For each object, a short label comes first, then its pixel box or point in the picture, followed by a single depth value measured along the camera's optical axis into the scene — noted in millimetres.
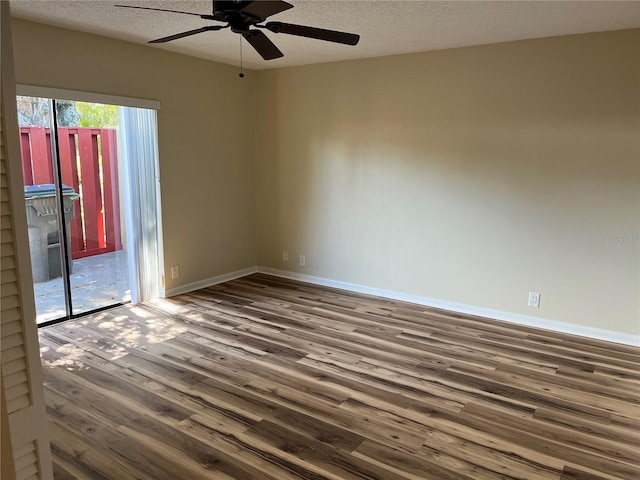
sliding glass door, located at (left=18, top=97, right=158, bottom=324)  4082
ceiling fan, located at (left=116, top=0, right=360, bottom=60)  2195
